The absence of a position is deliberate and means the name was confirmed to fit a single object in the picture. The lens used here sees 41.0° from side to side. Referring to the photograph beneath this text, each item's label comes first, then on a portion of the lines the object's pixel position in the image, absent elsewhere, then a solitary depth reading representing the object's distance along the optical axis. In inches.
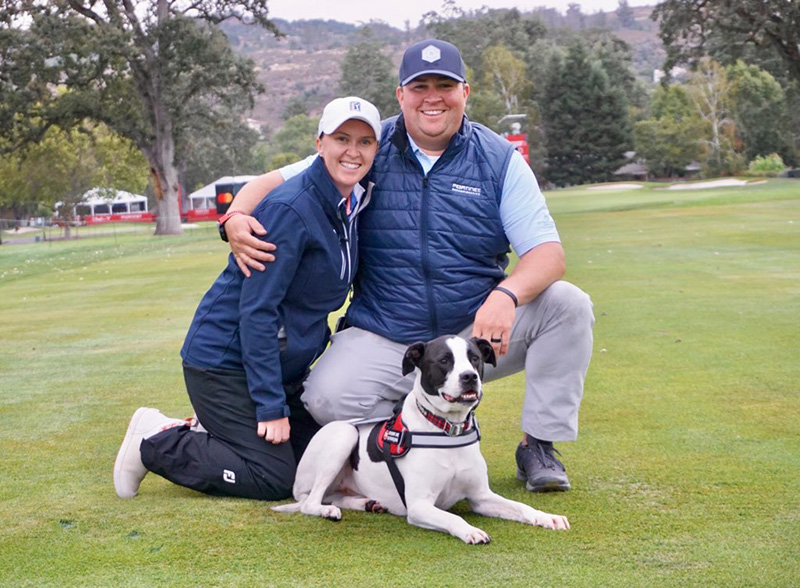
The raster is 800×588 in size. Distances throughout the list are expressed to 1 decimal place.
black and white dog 159.0
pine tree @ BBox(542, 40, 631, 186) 3388.3
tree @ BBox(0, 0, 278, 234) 1620.3
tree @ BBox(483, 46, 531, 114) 3969.0
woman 181.3
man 189.3
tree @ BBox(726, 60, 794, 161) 2881.4
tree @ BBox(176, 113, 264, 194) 4416.8
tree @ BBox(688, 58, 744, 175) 3029.0
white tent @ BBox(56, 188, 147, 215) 2928.2
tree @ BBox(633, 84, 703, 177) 3137.3
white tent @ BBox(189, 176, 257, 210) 3959.2
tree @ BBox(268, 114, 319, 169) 5719.0
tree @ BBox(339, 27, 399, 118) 4921.3
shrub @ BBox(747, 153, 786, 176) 2470.5
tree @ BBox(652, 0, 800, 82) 1417.3
